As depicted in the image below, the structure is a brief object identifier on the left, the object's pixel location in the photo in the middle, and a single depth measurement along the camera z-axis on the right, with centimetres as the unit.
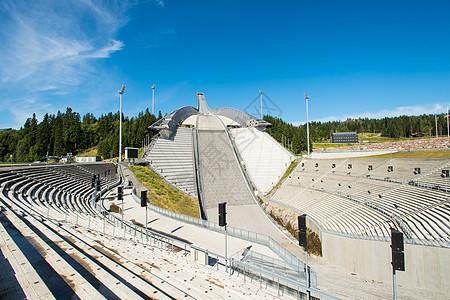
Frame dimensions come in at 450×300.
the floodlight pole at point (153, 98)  6299
